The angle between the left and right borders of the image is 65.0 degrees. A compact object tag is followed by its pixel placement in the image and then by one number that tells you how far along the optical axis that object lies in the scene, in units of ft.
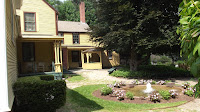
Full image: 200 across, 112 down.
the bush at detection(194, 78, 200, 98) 6.18
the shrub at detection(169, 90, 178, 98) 24.29
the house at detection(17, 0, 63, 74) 49.49
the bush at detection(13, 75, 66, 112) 17.43
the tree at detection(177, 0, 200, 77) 5.37
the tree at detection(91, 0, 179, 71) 42.19
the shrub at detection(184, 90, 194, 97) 25.48
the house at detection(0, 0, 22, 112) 11.13
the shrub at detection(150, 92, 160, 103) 23.02
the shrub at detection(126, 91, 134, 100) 24.12
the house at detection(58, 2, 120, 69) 78.22
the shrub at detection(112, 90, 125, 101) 24.56
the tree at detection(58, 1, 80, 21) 145.17
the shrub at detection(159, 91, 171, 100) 23.78
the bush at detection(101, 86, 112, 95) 27.20
